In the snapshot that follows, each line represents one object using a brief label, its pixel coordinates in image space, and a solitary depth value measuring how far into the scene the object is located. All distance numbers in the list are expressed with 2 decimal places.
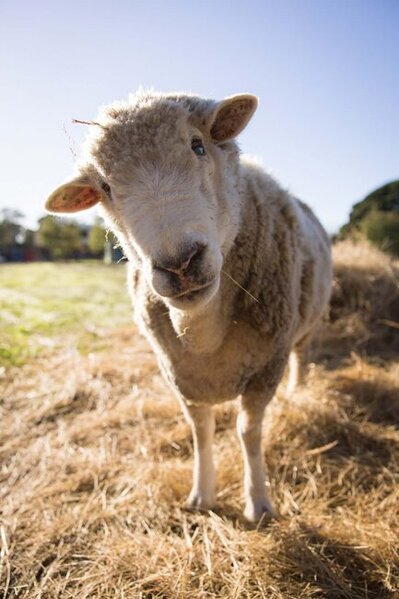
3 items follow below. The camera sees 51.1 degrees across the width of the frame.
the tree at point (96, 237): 41.12
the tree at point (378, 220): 8.72
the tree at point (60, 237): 47.72
